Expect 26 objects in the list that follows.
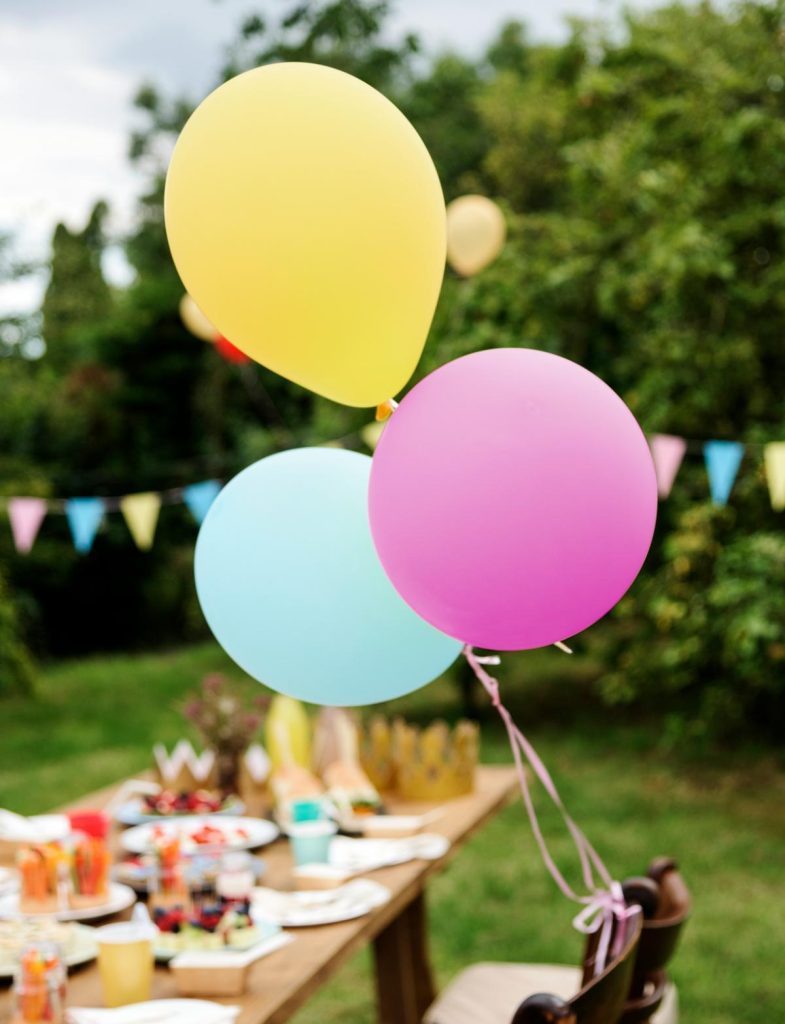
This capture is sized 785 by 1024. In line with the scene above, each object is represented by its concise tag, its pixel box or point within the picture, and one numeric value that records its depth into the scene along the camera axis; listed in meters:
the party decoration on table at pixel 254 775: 3.29
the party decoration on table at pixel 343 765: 3.06
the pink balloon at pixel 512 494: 1.46
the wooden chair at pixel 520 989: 1.68
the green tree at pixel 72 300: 12.39
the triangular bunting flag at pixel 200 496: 5.55
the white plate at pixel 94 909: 2.31
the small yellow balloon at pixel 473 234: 5.45
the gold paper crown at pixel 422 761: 3.21
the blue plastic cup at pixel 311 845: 2.60
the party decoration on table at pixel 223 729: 3.27
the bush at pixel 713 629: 5.39
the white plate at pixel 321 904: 2.29
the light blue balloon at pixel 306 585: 1.75
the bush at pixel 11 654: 8.41
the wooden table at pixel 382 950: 1.98
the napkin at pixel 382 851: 2.63
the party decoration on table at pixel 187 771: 3.26
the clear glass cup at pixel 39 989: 1.81
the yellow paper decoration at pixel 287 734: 3.35
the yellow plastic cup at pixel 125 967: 1.91
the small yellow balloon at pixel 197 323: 5.91
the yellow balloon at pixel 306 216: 1.47
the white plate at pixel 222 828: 2.71
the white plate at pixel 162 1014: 1.83
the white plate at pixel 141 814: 3.00
